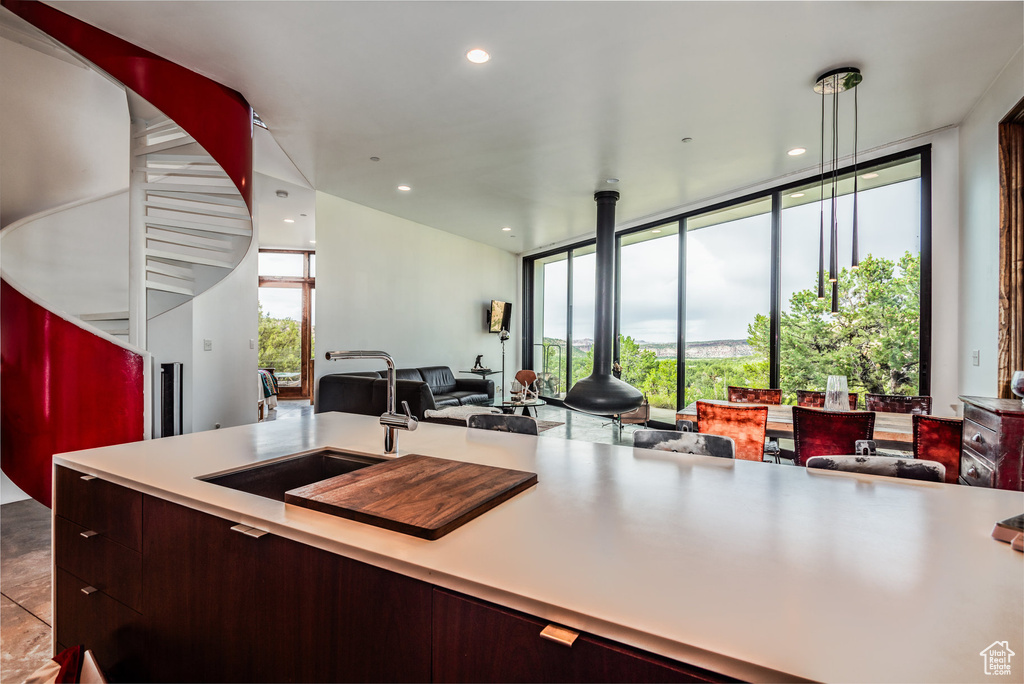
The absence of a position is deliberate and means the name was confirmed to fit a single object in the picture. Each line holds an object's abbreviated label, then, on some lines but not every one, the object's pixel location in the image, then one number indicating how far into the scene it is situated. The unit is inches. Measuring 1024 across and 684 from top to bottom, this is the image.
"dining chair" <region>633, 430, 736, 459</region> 61.9
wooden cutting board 35.2
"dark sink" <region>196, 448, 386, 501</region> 54.3
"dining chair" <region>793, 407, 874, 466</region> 91.3
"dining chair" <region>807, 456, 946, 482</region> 49.8
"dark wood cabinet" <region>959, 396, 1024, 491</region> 67.6
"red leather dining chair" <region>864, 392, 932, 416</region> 115.6
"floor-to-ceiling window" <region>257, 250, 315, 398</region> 338.0
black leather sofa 190.1
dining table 93.9
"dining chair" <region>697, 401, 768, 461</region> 103.5
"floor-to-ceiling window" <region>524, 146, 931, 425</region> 150.2
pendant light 109.4
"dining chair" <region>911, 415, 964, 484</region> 83.6
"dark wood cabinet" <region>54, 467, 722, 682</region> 26.6
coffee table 203.1
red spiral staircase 115.0
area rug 219.5
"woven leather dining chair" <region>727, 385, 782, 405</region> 144.9
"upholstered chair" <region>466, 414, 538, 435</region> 79.9
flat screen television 313.9
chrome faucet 55.6
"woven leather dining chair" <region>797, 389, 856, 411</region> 132.5
